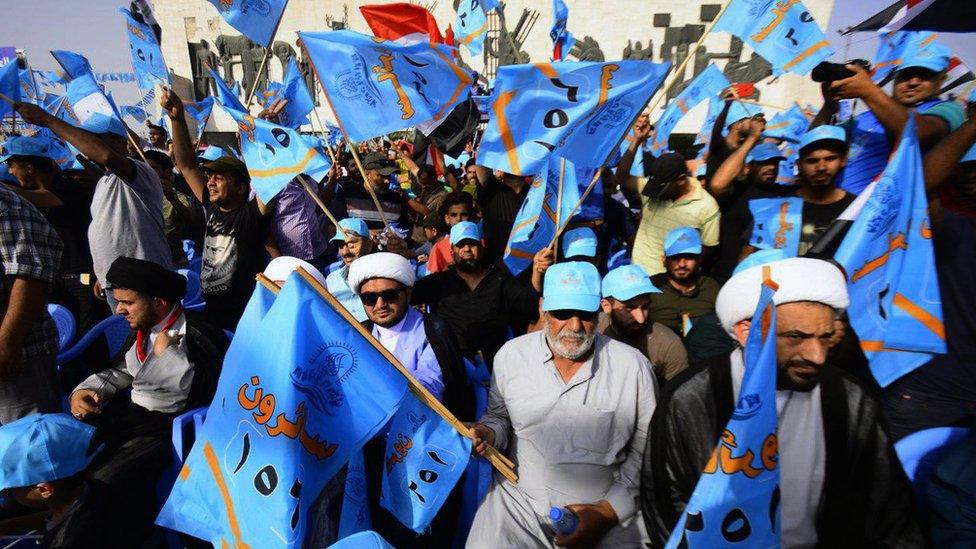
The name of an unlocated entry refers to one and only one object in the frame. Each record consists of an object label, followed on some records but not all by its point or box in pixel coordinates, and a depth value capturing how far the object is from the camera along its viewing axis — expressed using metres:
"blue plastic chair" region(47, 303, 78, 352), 3.88
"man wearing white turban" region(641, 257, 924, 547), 1.71
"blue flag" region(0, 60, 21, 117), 3.75
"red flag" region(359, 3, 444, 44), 5.25
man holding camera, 2.29
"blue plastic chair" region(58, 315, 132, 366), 3.70
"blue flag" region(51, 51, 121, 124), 4.82
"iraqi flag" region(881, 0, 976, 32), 1.58
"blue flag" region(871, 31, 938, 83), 3.33
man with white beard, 2.30
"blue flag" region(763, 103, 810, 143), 6.01
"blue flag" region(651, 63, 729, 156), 6.14
